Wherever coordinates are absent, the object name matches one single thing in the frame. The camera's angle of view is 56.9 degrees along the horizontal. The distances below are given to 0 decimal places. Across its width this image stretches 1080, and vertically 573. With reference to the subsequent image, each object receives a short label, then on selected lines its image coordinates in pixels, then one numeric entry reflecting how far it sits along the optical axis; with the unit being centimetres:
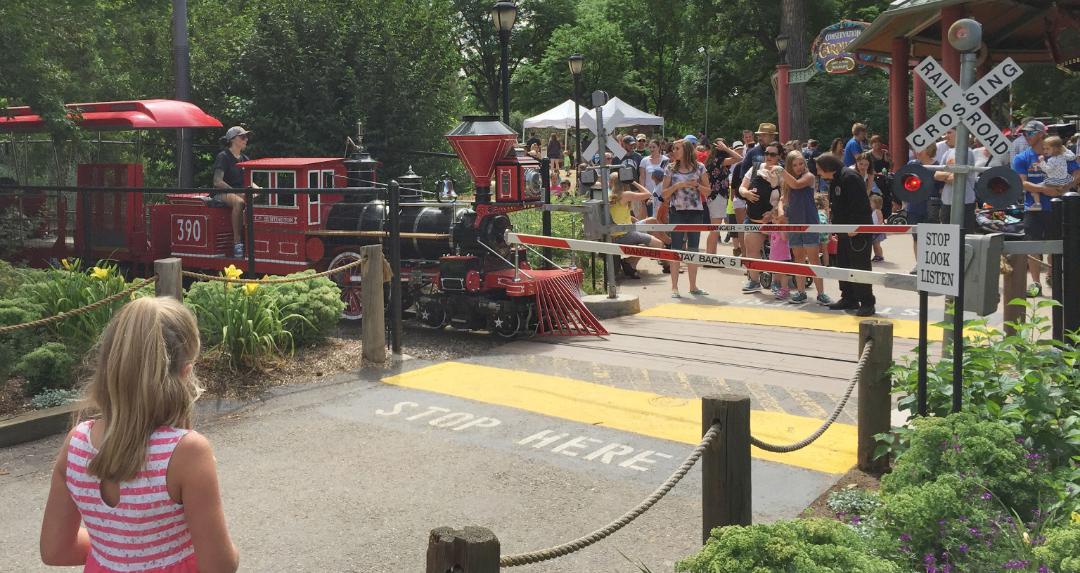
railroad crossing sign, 518
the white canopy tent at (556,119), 3169
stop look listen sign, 482
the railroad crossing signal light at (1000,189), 512
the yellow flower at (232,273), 895
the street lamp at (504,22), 1402
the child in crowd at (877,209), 1666
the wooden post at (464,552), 266
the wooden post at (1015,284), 822
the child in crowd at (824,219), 1291
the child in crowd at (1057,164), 1208
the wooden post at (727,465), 383
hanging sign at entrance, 1947
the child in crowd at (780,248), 1223
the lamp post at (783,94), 2469
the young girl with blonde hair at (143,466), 252
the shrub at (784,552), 286
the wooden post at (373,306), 896
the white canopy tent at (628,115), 2991
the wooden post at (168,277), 765
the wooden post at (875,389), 575
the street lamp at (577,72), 1536
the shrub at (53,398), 736
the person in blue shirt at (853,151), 1669
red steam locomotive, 1033
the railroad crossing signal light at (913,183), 547
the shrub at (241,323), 825
